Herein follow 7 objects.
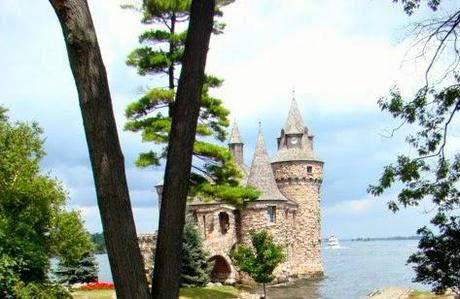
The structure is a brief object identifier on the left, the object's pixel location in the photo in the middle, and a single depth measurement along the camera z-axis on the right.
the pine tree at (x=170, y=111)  23.39
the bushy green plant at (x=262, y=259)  30.44
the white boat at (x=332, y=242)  183.00
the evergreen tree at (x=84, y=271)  31.92
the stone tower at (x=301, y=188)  48.59
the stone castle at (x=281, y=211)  44.47
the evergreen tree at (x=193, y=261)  34.91
